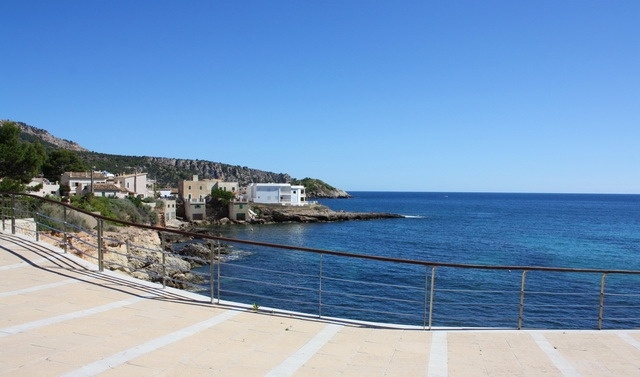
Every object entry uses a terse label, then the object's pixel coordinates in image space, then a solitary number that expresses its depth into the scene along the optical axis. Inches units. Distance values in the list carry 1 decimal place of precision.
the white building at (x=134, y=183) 2728.8
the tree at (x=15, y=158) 1509.6
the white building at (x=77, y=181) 2335.1
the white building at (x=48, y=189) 1964.1
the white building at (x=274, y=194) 3408.0
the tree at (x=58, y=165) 2586.1
